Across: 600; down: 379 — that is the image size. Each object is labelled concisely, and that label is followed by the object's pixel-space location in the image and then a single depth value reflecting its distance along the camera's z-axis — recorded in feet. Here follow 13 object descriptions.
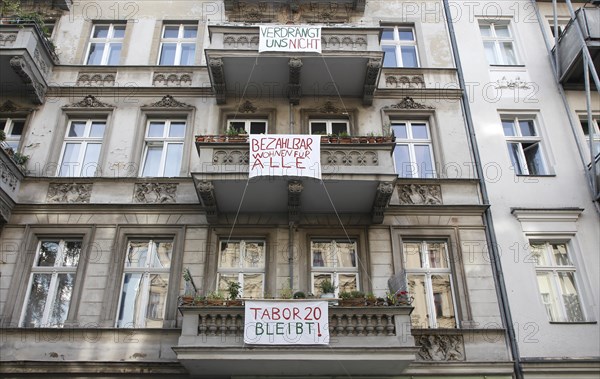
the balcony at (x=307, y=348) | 32.35
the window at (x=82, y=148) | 42.98
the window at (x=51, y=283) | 37.14
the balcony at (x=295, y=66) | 43.55
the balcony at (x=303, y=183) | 37.42
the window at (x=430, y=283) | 37.45
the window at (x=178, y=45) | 49.01
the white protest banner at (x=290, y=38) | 43.55
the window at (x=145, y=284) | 37.17
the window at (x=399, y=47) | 49.34
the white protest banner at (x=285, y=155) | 37.14
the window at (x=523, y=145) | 43.69
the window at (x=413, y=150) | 43.37
